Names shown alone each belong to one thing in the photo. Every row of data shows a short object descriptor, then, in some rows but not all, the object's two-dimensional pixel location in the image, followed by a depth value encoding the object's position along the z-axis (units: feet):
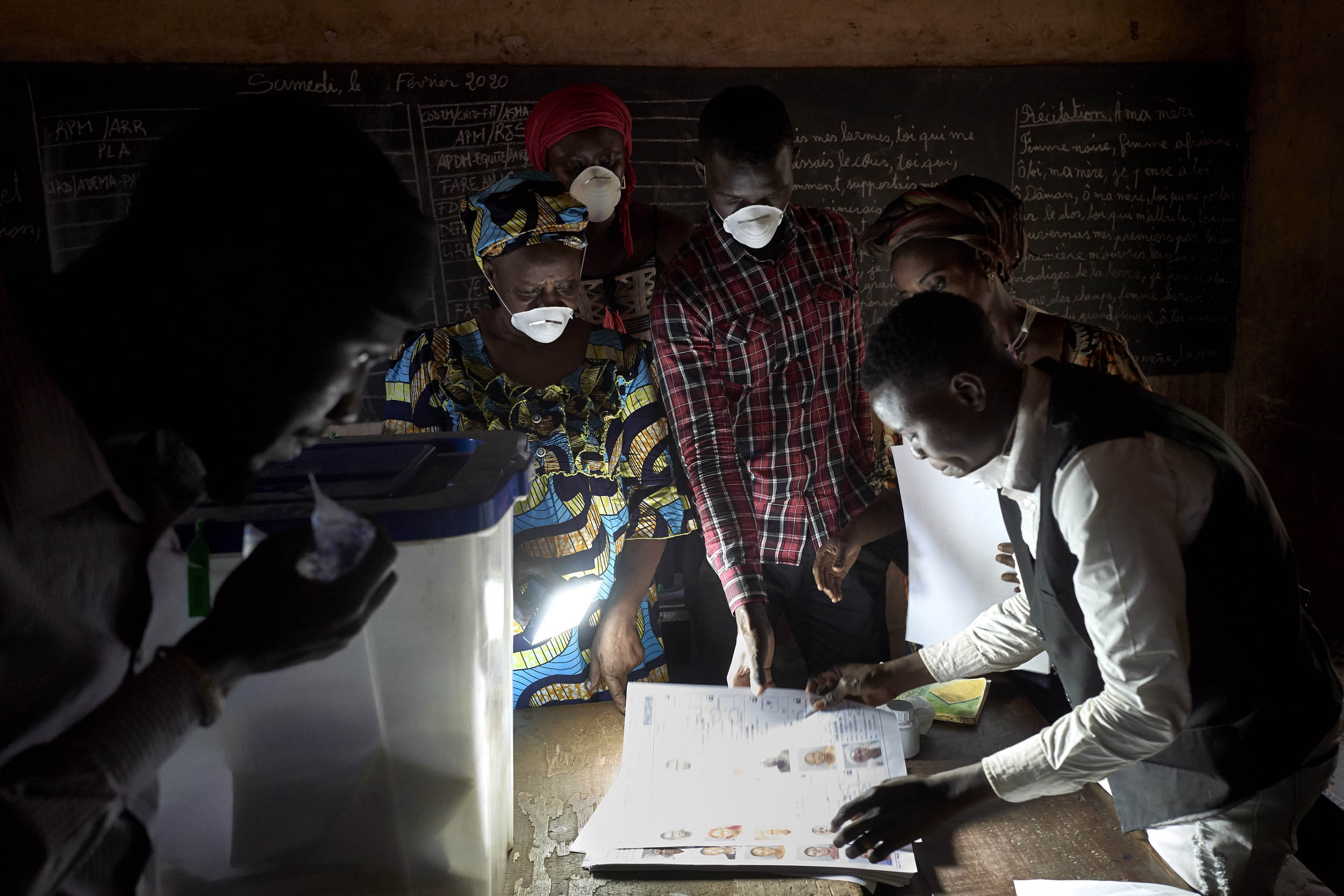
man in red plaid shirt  5.35
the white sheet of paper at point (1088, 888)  2.91
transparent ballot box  2.48
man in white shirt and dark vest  2.85
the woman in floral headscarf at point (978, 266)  4.89
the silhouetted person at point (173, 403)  1.79
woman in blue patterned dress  4.72
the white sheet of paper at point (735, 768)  3.26
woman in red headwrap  6.02
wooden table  3.06
